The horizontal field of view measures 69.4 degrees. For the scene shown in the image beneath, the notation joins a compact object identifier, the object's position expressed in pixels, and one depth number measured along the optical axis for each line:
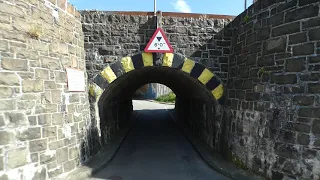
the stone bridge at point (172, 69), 4.06
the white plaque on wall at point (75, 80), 5.19
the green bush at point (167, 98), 29.57
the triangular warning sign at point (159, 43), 6.16
